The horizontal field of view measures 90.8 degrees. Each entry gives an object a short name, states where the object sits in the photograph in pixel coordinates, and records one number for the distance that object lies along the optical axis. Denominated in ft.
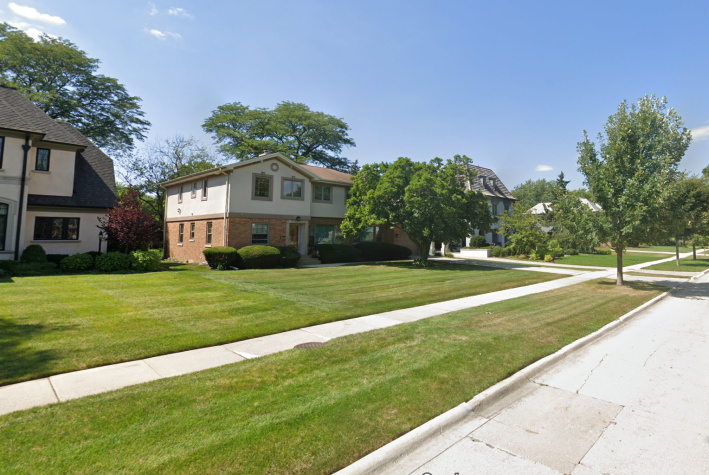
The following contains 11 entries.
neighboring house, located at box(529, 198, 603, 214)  159.43
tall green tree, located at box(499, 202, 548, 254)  103.14
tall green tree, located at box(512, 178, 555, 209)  323.37
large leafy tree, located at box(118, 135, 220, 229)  115.44
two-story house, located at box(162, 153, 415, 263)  67.15
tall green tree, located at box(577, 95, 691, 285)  44.55
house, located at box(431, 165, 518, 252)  133.69
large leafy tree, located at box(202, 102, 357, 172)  133.59
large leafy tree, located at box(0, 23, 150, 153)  93.09
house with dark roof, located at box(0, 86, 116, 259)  52.47
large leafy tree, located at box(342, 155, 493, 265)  65.36
